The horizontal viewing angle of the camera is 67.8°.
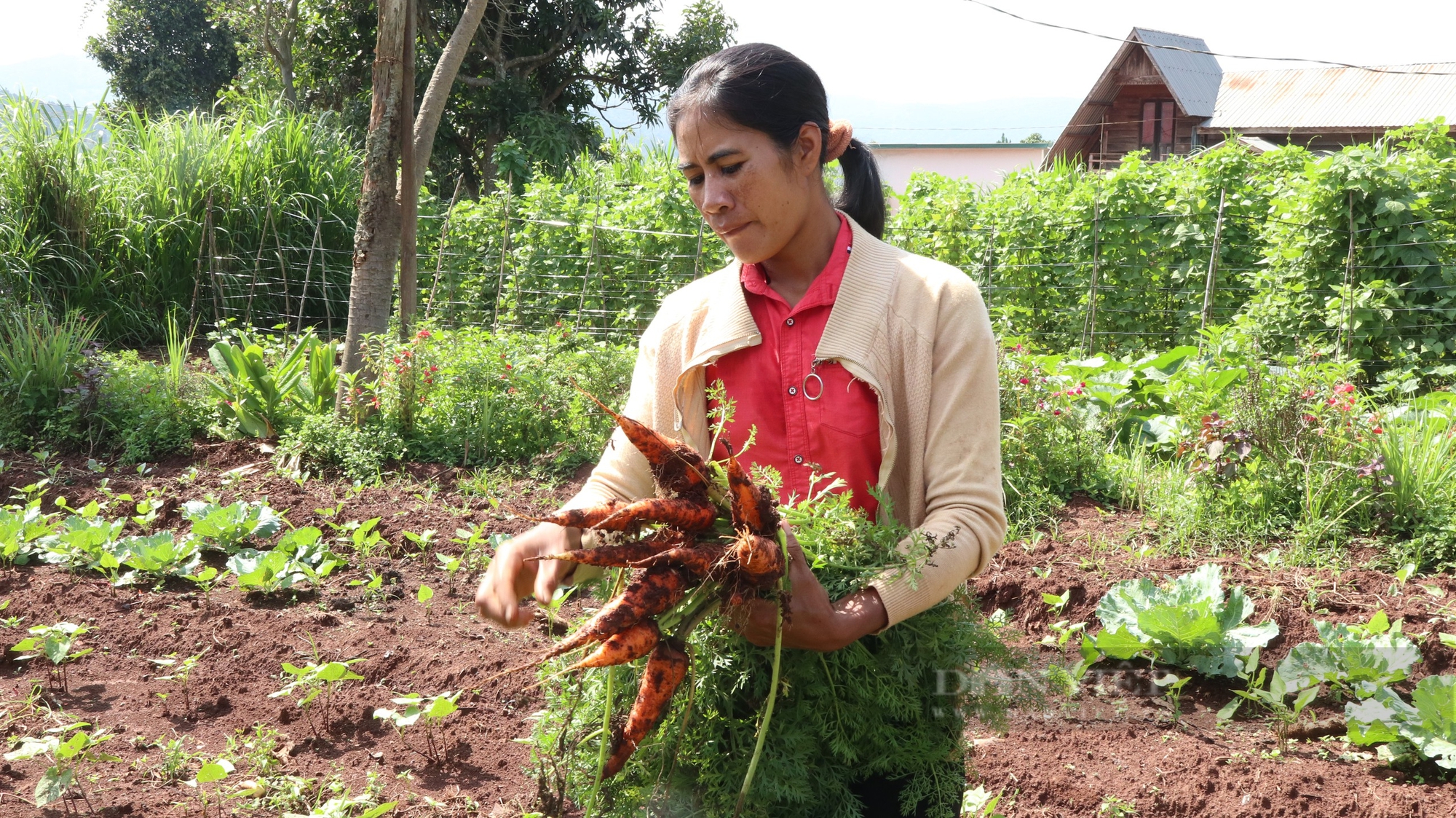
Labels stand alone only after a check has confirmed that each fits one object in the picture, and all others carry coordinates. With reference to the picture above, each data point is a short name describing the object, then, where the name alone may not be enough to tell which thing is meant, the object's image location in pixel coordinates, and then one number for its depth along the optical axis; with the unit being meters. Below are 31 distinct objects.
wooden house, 18.81
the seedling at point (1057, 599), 3.71
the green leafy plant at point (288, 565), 3.86
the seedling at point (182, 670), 3.08
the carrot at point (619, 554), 1.38
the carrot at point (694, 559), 1.34
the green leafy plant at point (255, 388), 6.40
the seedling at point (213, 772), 2.31
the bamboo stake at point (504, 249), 8.95
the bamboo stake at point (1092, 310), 7.97
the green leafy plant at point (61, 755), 2.33
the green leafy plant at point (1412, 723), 2.69
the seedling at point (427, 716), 2.61
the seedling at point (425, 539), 4.33
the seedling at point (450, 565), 3.99
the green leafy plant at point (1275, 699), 2.99
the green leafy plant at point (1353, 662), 3.01
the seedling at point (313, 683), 2.82
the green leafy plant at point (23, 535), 4.24
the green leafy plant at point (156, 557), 4.00
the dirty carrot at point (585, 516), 1.43
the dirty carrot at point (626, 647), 1.33
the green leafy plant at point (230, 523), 4.27
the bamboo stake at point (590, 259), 9.12
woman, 1.54
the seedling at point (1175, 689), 3.19
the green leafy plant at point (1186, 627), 3.29
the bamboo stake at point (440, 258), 9.48
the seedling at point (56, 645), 3.15
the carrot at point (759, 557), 1.26
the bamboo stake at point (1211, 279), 7.49
